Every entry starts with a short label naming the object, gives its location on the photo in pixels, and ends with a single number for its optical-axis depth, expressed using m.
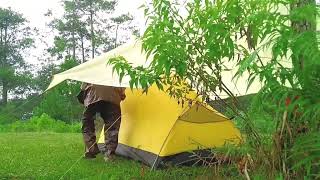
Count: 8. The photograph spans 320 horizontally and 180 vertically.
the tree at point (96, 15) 41.47
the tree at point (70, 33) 41.56
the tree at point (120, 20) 41.31
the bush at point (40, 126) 17.24
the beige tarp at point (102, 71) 6.21
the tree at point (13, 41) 44.69
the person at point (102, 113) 7.40
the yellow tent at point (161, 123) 6.51
